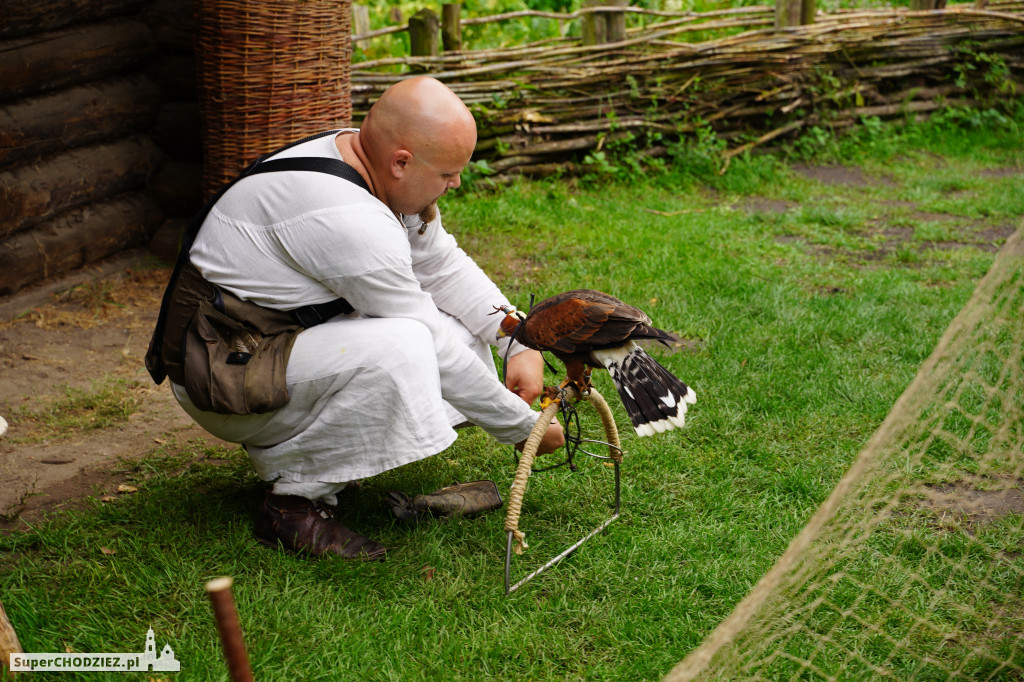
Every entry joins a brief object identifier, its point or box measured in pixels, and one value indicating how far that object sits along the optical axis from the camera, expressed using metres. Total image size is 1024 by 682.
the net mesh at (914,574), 2.08
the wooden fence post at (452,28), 6.76
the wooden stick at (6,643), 2.09
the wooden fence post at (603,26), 7.19
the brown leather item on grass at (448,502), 3.02
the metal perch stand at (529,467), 2.55
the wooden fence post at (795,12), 7.79
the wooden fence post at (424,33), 6.50
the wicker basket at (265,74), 4.52
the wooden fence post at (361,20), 7.38
